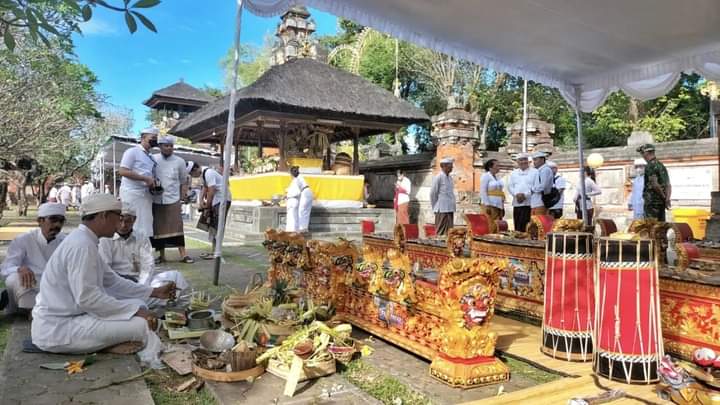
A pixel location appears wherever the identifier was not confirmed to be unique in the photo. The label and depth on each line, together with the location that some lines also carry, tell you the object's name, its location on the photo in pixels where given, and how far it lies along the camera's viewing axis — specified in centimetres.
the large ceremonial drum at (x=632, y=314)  291
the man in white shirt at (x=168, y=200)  766
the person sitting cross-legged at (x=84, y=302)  332
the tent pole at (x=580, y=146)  696
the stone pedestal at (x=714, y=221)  752
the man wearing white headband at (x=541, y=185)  802
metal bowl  348
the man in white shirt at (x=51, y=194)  1604
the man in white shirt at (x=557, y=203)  858
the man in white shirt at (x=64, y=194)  2167
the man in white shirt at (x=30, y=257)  446
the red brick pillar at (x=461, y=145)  1527
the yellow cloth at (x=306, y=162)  1543
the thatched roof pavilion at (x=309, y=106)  1393
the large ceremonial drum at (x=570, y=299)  349
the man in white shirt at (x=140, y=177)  719
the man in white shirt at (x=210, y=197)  892
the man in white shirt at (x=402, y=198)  1433
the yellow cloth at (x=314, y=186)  1404
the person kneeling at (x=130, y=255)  485
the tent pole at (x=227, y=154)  571
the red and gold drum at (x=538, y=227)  505
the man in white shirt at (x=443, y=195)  889
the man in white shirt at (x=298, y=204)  1178
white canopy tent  455
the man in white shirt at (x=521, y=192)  823
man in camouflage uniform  693
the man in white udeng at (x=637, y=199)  948
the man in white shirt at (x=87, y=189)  2400
